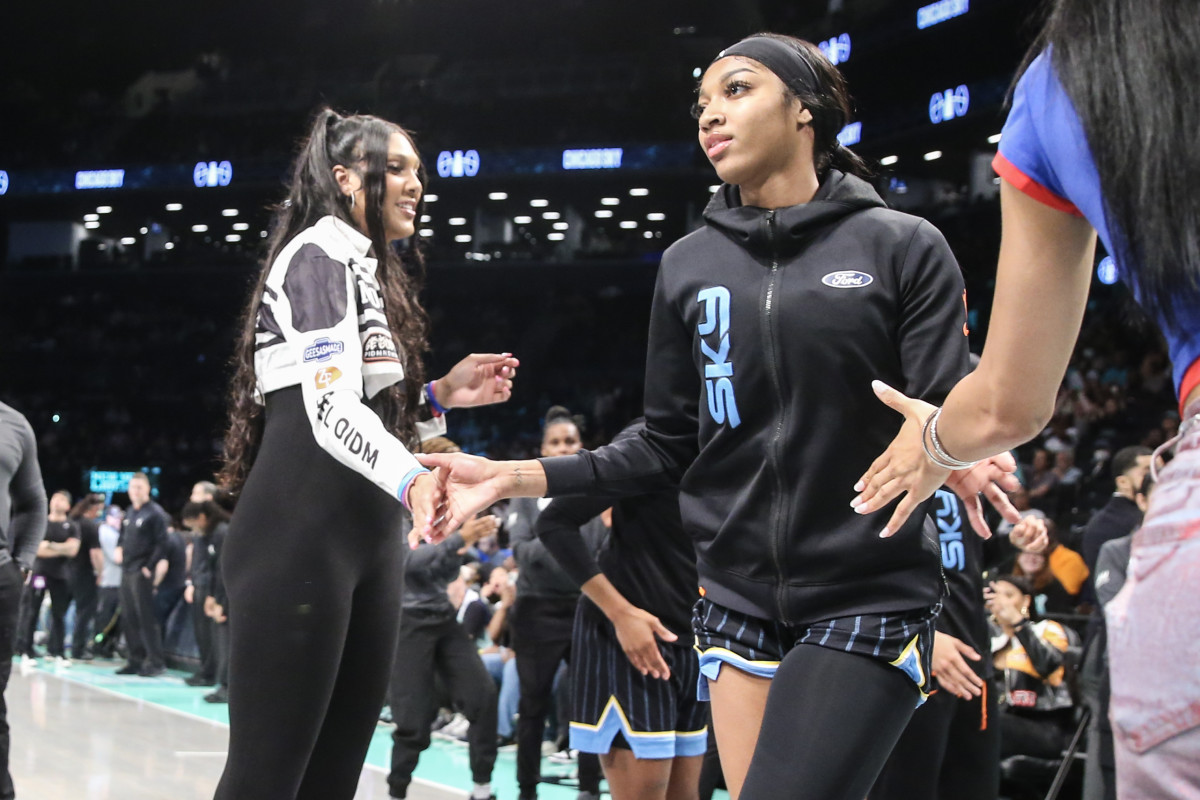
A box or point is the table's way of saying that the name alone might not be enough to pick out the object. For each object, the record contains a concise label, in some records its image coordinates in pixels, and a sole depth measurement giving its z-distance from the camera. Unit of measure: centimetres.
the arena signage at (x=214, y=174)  2408
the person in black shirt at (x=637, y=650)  376
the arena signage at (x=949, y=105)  1748
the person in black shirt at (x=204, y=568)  1068
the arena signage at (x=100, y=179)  2480
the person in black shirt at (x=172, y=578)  1179
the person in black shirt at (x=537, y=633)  639
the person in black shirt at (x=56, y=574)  1220
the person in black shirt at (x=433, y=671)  602
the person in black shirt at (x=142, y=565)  1138
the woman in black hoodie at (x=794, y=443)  194
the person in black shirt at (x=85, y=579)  1287
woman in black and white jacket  229
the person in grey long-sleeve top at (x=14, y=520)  467
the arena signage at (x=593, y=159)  2289
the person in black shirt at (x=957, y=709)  314
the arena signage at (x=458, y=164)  2331
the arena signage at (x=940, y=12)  1719
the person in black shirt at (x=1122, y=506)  634
